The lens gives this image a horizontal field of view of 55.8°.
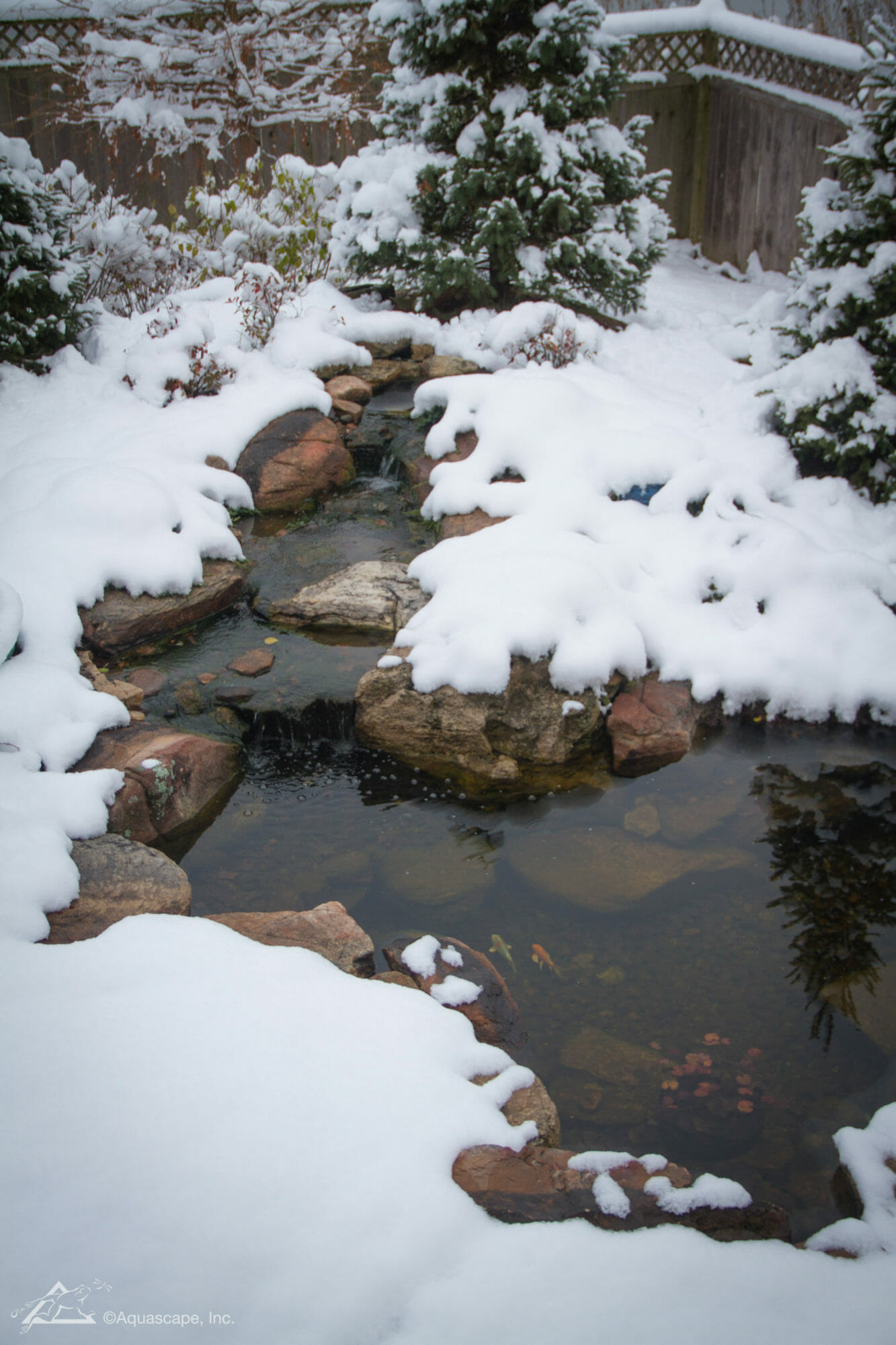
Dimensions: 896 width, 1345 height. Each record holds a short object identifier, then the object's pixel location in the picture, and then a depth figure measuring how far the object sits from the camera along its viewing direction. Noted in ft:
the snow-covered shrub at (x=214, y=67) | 31.42
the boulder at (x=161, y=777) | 11.29
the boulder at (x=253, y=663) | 14.44
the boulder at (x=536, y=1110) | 7.68
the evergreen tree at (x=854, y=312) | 15.88
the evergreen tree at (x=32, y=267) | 19.24
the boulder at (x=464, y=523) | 16.86
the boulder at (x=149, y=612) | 14.60
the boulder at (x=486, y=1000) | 8.84
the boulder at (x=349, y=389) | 21.75
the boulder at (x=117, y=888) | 9.09
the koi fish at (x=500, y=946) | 10.26
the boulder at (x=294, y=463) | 18.92
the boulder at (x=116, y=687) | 13.17
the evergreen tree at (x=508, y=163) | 21.26
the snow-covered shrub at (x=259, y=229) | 25.30
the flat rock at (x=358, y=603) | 15.33
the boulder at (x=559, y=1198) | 6.40
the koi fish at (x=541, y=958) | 10.11
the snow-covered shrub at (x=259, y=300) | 22.29
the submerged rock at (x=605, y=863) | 11.04
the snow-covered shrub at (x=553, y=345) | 20.53
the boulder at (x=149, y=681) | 13.92
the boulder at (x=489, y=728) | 12.94
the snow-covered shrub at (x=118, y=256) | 24.23
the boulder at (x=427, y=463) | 18.67
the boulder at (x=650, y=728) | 12.91
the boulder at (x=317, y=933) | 9.21
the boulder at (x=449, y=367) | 21.86
